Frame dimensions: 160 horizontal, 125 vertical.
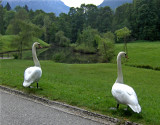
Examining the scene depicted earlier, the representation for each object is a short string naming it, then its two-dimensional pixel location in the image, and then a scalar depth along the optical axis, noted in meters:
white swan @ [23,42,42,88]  8.10
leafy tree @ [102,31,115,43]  56.70
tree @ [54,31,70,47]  88.17
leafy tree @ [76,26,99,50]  69.50
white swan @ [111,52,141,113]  5.47
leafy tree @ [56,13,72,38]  108.06
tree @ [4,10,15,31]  95.81
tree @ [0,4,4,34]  89.65
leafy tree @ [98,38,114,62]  40.62
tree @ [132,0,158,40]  84.38
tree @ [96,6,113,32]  107.12
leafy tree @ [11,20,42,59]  40.81
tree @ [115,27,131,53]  41.04
